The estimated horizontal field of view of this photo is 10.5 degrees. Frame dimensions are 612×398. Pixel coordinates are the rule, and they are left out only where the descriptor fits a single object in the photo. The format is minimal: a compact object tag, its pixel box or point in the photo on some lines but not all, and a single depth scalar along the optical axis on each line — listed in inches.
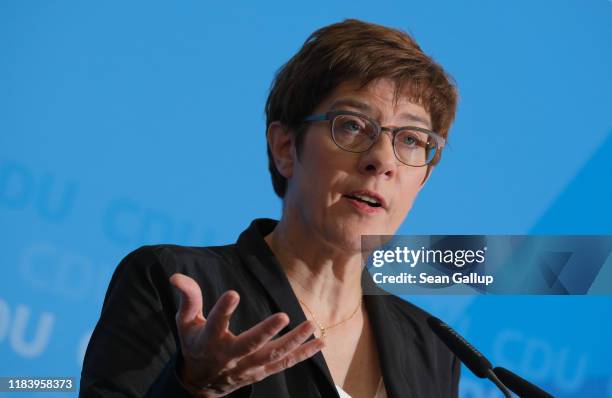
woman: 121.3
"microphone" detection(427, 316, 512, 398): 119.1
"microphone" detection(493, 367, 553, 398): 118.0
